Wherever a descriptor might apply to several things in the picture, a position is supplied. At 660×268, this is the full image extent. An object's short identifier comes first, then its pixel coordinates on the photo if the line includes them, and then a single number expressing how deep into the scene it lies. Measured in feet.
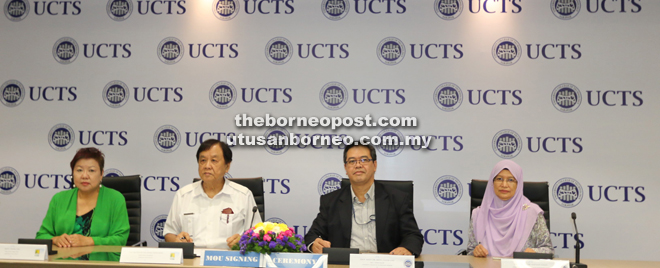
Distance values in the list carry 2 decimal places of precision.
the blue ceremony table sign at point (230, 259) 6.79
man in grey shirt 9.42
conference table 6.75
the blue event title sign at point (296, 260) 6.63
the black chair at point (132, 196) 11.78
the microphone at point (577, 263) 7.50
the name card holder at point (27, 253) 6.94
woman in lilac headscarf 9.84
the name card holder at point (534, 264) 6.54
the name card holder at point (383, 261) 6.61
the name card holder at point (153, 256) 6.83
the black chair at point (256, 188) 11.72
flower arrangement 6.78
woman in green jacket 9.94
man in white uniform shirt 9.82
